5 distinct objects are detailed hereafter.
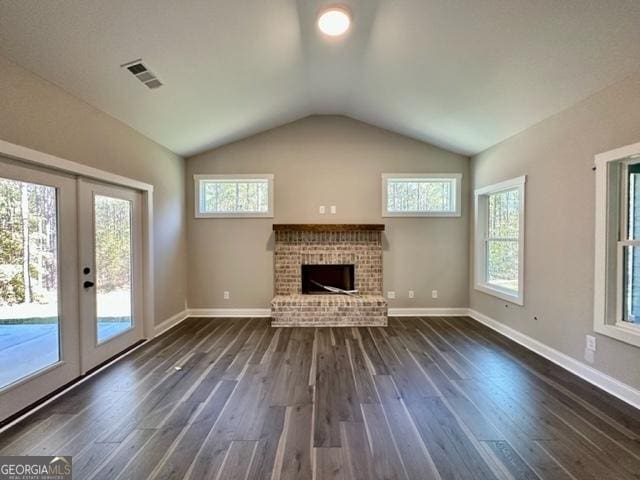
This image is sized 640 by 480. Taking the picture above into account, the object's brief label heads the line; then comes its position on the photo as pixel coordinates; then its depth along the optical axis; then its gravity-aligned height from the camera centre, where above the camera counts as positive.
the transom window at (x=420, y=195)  4.78 +0.66
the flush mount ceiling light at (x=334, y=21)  2.42 +1.83
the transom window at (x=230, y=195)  4.79 +0.66
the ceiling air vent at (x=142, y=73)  2.45 +1.44
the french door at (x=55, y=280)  2.12 -0.38
